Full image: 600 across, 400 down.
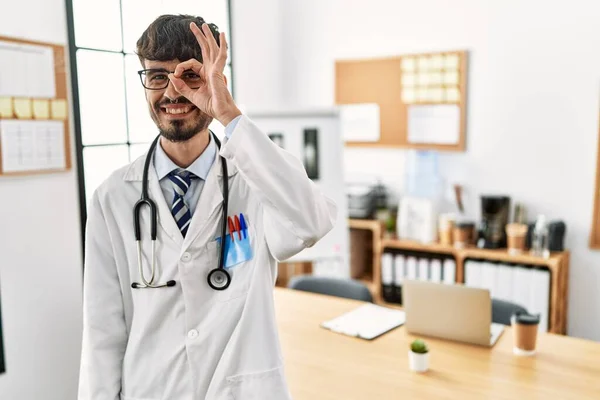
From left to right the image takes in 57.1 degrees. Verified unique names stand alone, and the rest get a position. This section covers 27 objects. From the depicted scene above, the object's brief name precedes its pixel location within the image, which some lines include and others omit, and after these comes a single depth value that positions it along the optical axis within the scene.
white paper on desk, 2.28
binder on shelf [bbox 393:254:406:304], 3.90
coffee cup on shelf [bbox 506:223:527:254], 3.50
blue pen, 1.36
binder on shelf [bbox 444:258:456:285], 3.71
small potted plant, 1.90
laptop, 2.05
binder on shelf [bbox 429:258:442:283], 3.76
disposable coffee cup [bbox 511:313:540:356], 2.01
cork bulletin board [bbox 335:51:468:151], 3.86
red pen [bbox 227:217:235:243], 1.36
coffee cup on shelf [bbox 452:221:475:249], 3.72
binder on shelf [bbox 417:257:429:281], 3.80
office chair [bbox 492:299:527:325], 2.46
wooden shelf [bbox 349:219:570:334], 3.37
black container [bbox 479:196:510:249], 3.62
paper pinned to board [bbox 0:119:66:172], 2.47
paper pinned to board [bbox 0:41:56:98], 2.45
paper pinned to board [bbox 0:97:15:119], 2.44
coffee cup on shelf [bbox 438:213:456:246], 3.77
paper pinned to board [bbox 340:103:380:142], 4.23
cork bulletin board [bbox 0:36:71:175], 2.46
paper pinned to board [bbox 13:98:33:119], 2.49
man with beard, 1.30
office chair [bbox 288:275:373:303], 2.83
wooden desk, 1.77
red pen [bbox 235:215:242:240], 1.35
